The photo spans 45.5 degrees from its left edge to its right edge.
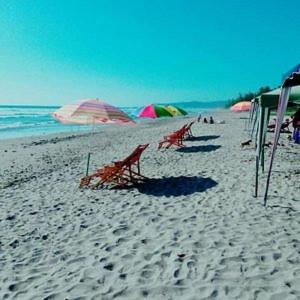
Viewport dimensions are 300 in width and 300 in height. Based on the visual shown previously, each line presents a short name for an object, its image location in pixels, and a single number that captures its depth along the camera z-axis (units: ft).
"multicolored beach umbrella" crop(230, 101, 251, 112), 76.69
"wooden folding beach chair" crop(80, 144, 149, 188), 24.79
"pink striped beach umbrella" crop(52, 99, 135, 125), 24.58
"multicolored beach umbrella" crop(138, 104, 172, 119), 40.60
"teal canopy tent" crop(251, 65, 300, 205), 20.39
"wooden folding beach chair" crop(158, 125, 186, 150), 43.57
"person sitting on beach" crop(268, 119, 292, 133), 52.85
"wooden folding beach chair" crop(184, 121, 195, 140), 54.94
